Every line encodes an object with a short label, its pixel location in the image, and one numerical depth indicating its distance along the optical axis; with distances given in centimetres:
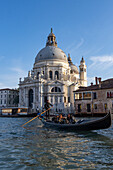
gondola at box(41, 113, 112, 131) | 1352
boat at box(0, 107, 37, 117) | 5019
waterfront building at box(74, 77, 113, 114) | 3559
